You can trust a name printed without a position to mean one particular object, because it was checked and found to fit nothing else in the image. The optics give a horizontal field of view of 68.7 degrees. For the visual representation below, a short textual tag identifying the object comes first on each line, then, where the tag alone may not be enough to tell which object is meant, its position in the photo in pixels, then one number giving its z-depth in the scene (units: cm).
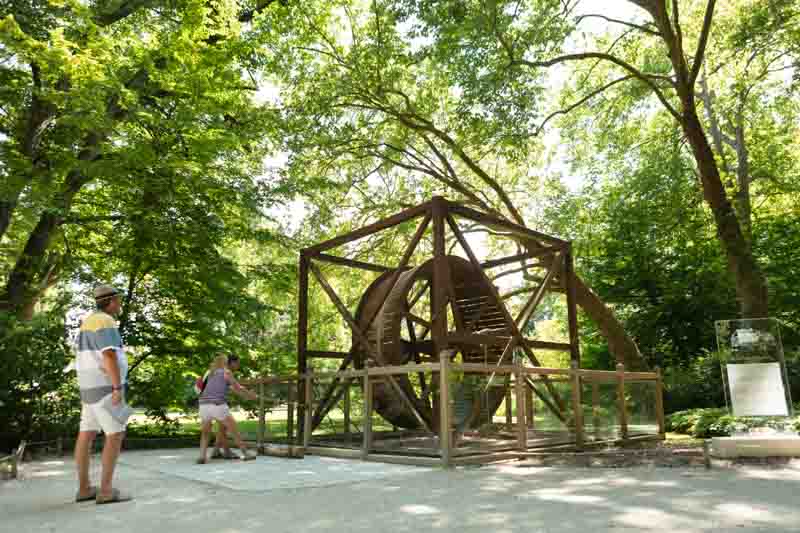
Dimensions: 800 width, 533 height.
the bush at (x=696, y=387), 1550
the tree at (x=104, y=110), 977
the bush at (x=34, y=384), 935
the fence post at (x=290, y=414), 970
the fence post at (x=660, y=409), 1055
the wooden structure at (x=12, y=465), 656
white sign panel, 866
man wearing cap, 477
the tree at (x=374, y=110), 1406
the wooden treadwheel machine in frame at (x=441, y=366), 768
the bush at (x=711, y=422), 903
